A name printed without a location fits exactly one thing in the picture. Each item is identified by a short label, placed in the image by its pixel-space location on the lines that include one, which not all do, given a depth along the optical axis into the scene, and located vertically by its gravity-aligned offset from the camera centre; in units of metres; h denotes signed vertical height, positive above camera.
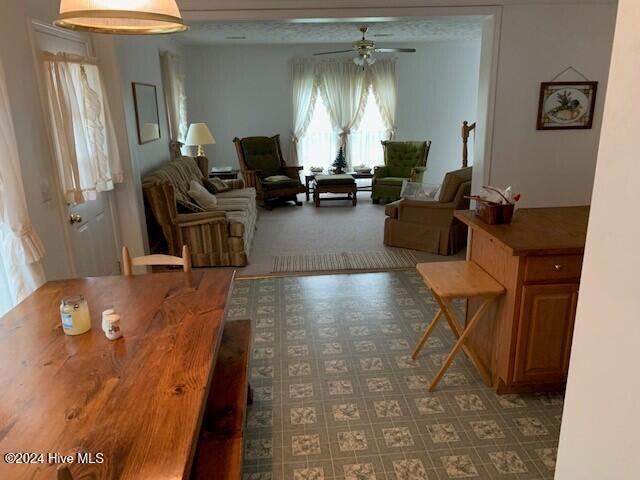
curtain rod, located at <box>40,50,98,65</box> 2.82 +0.40
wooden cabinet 2.31 -0.92
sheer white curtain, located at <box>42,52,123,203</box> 2.90 -0.04
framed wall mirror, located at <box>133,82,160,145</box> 4.81 +0.09
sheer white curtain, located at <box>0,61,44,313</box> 2.26 -0.53
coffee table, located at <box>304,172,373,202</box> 7.70 -1.00
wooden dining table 1.13 -0.78
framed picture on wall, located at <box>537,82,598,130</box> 3.98 +0.07
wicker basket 2.65 -0.55
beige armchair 4.86 -1.10
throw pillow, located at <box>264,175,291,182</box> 7.33 -0.93
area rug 4.61 -1.45
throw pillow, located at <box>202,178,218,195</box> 6.24 -0.87
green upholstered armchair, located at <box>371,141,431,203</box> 7.49 -0.80
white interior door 3.00 -0.75
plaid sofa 4.39 -1.01
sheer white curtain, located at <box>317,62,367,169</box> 8.18 +0.44
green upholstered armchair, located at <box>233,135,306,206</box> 7.30 -0.81
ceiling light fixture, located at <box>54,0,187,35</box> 1.47 +0.35
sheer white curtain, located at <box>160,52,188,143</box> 6.32 +0.37
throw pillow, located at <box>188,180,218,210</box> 5.21 -0.85
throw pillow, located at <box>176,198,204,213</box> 4.77 -0.88
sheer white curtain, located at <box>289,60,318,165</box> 8.14 +0.36
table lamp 6.65 -0.27
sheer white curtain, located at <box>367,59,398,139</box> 8.23 +0.49
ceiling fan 5.66 +0.79
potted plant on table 8.01 -0.79
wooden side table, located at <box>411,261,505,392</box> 2.45 -0.89
